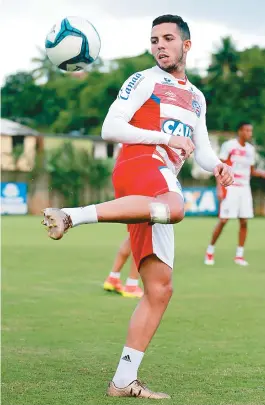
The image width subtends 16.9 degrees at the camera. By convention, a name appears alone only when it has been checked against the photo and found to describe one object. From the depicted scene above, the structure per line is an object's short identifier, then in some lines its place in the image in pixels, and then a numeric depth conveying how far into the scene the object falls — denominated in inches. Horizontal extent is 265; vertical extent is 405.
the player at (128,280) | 430.6
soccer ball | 253.1
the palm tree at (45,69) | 3344.0
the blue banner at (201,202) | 1766.7
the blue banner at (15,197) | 1711.4
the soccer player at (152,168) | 209.6
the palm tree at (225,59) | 3026.6
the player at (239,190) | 617.0
